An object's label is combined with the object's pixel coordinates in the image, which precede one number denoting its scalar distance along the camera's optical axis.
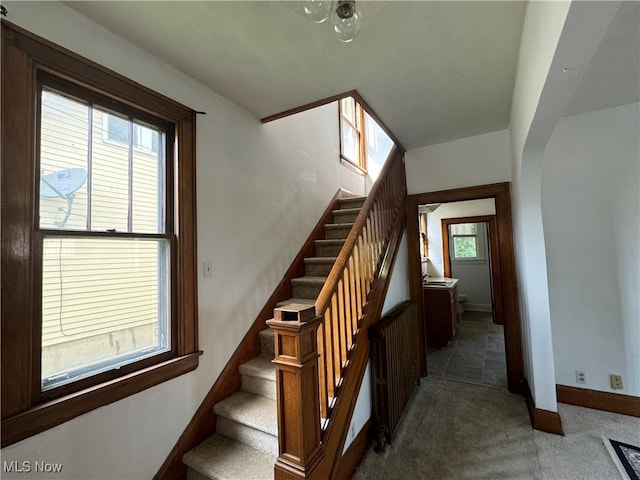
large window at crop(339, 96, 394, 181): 4.29
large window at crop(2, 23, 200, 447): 1.14
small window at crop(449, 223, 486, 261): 6.59
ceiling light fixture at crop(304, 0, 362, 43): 0.96
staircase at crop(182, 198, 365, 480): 1.57
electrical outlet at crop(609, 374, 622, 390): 2.34
